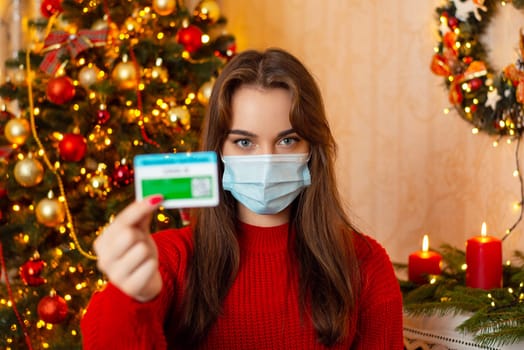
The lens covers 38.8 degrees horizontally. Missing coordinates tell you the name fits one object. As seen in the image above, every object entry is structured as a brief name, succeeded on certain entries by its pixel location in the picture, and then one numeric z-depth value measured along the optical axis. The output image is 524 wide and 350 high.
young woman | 1.41
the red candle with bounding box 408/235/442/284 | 2.01
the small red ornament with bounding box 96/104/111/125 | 2.38
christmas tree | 2.38
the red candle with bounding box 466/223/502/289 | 1.85
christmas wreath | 2.07
